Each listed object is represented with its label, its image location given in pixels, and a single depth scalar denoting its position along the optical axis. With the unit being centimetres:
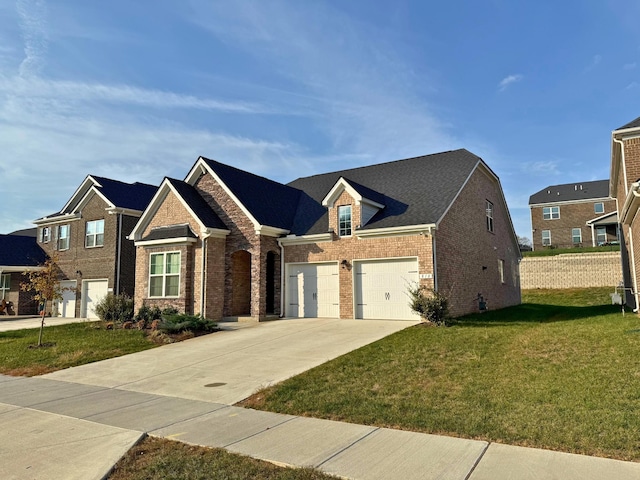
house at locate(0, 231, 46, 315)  2953
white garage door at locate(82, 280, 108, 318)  2583
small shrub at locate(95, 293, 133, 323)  1973
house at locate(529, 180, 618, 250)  4522
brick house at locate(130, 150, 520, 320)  1728
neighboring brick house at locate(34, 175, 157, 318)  2566
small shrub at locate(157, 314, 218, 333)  1599
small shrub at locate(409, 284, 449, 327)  1477
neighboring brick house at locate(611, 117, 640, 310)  1430
